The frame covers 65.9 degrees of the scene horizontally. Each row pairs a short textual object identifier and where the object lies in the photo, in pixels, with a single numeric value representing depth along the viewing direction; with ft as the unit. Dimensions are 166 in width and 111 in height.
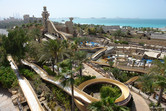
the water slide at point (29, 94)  45.95
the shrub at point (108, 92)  46.64
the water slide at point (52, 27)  151.84
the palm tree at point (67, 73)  33.26
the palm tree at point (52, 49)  60.54
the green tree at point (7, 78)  60.80
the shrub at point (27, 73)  68.15
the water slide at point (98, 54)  109.21
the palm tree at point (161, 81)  43.13
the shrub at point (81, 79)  58.74
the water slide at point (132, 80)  76.01
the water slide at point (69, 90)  43.83
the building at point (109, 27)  241.24
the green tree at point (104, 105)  28.07
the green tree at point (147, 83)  61.77
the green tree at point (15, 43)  70.69
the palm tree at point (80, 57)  62.28
